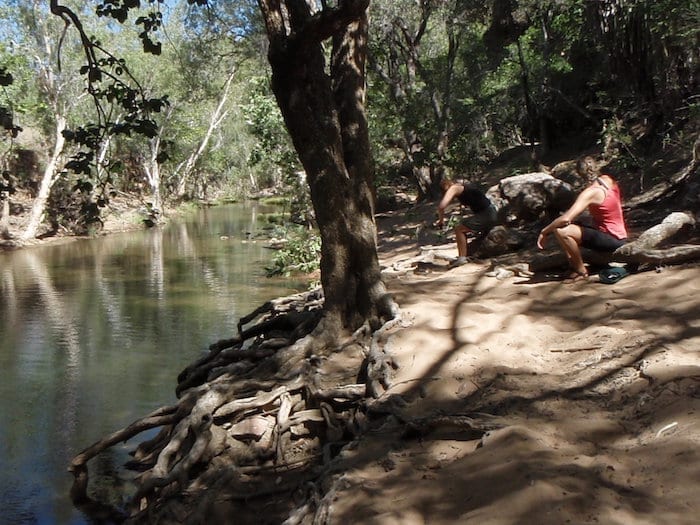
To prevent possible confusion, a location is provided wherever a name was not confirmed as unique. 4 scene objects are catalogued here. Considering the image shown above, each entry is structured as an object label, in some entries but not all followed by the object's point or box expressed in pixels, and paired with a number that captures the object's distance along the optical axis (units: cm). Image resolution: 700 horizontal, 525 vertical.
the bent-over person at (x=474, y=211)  1004
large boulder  1206
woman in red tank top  710
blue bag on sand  695
